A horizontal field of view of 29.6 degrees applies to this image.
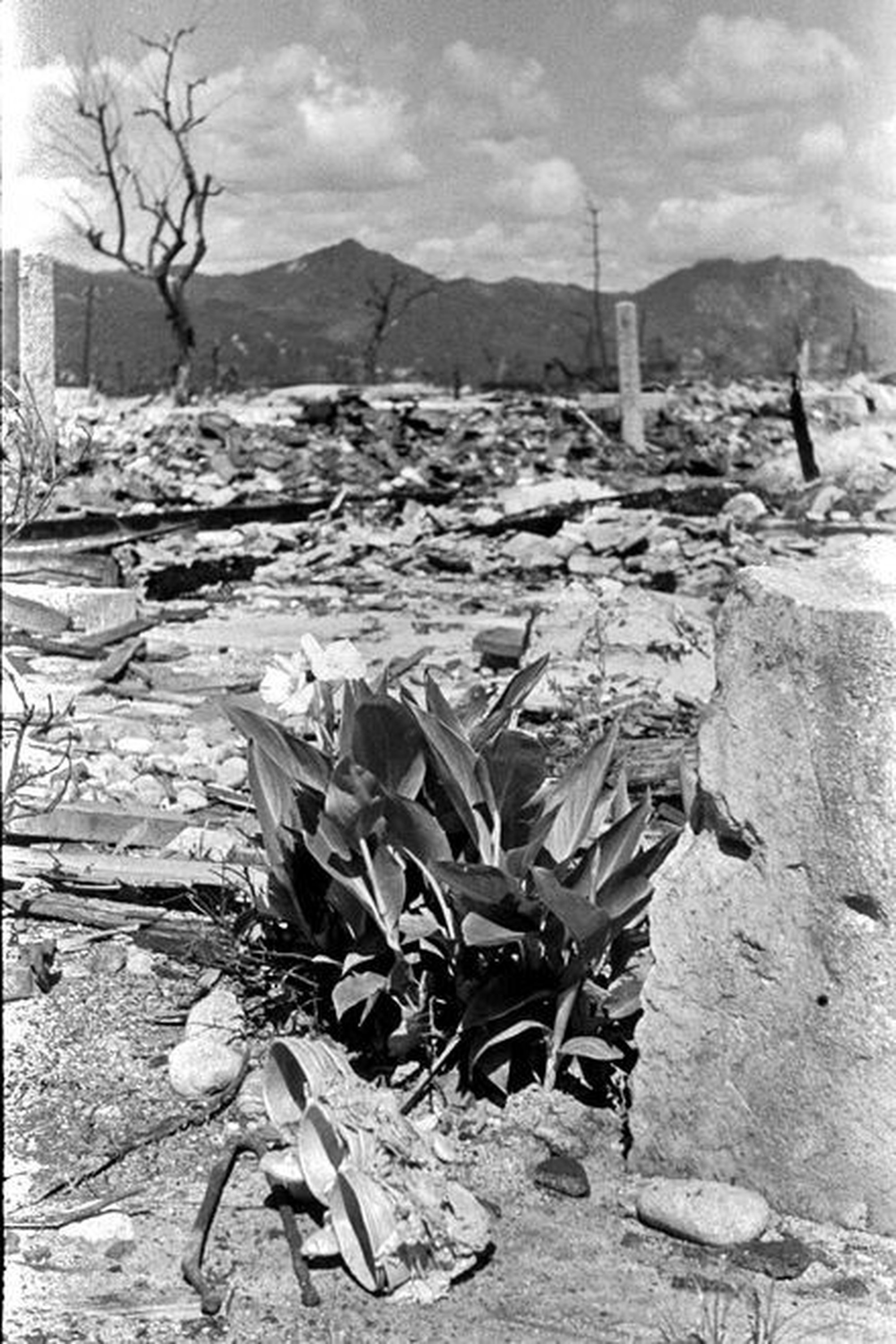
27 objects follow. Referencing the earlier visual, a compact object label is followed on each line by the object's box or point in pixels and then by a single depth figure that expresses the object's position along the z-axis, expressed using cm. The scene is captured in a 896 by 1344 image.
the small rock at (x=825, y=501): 1377
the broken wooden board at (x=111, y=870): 407
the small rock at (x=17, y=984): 366
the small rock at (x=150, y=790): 524
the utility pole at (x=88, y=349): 2410
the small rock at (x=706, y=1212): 270
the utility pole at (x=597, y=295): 3994
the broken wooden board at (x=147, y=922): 367
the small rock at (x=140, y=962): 379
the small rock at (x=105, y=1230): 274
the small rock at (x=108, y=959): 380
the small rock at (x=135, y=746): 585
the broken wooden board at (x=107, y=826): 462
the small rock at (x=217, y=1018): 336
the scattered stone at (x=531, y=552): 1158
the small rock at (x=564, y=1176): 288
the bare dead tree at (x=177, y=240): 2239
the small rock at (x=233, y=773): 537
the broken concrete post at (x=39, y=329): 1036
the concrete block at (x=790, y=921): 261
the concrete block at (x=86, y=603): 854
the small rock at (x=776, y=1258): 261
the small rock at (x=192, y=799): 509
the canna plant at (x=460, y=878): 307
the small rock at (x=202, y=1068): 323
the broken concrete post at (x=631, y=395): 2116
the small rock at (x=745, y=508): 1356
